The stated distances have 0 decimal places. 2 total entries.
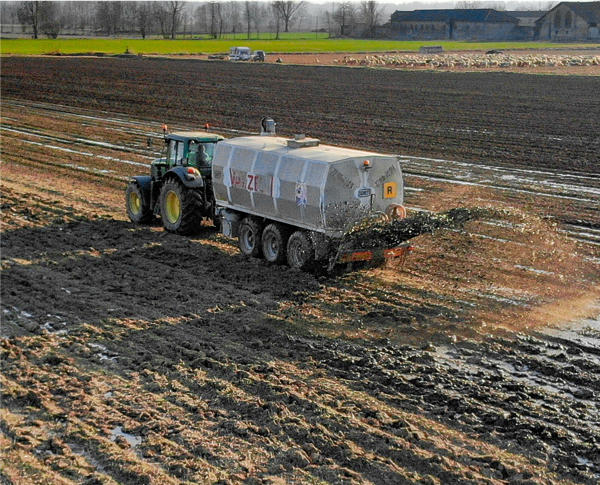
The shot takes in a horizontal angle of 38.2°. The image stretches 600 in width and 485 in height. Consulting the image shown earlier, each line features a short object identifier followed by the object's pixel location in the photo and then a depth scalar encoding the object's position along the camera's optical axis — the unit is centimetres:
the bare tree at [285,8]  18150
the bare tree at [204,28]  19288
